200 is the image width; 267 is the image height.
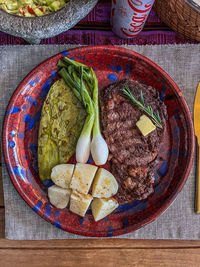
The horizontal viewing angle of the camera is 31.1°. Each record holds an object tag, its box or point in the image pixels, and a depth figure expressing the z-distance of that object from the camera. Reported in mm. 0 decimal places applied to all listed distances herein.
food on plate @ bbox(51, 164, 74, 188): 539
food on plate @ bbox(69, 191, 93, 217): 540
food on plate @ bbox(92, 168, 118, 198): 542
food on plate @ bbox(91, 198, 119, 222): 542
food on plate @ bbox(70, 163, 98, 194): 540
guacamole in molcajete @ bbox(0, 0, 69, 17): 500
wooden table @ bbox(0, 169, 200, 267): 583
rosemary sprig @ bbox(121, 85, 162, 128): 534
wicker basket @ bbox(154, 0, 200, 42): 503
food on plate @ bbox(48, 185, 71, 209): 544
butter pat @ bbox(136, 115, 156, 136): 534
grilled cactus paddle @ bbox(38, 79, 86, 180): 549
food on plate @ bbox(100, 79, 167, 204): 540
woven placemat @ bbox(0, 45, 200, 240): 563
